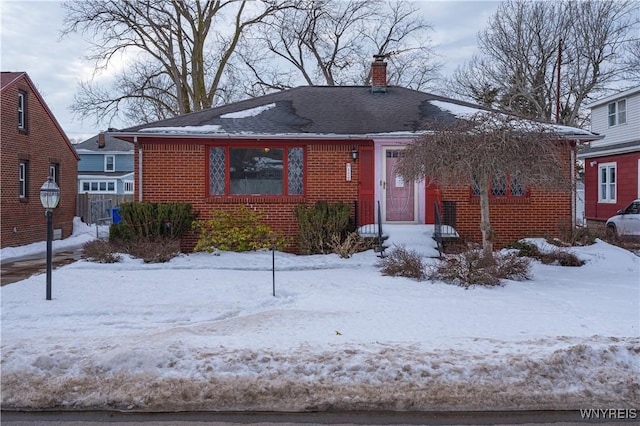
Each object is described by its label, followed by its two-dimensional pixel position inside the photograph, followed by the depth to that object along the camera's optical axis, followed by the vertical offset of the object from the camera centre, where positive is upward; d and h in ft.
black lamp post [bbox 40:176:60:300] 26.58 +0.15
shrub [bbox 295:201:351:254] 43.57 -1.68
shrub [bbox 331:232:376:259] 40.50 -3.11
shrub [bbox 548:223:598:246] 42.11 -2.76
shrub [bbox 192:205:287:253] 44.14 -2.23
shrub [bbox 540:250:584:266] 37.09 -3.86
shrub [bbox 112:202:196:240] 42.52 -1.15
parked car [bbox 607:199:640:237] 56.54 -2.18
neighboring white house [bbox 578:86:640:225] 72.54 +6.07
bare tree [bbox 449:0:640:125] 105.40 +28.11
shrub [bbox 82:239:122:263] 38.83 -3.25
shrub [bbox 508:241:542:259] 39.26 -3.46
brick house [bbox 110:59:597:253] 45.98 +2.32
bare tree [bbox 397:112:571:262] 30.86 +2.69
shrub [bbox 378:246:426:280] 31.68 -3.63
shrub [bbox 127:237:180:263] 39.29 -3.12
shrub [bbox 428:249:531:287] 29.81 -3.72
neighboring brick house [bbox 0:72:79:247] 56.85 +5.39
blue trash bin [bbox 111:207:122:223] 69.39 -1.34
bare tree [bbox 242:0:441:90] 107.24 +32.35
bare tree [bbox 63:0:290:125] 89.20 +28.31
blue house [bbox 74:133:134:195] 136.98 +10.06
